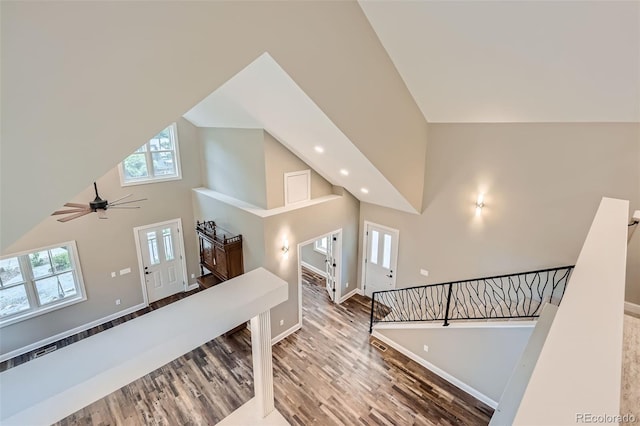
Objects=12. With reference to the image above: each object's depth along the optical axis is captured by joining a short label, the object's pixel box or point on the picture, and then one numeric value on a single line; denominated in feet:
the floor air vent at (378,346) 19.43
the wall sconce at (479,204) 16.70
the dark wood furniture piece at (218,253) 19.95
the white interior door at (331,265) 23.69
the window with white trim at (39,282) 18.30
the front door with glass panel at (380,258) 22.54
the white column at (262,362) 13.17
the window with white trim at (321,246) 28.66
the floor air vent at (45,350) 18.86
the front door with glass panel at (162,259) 22.95
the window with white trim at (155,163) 21.21
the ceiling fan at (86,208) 13.45
